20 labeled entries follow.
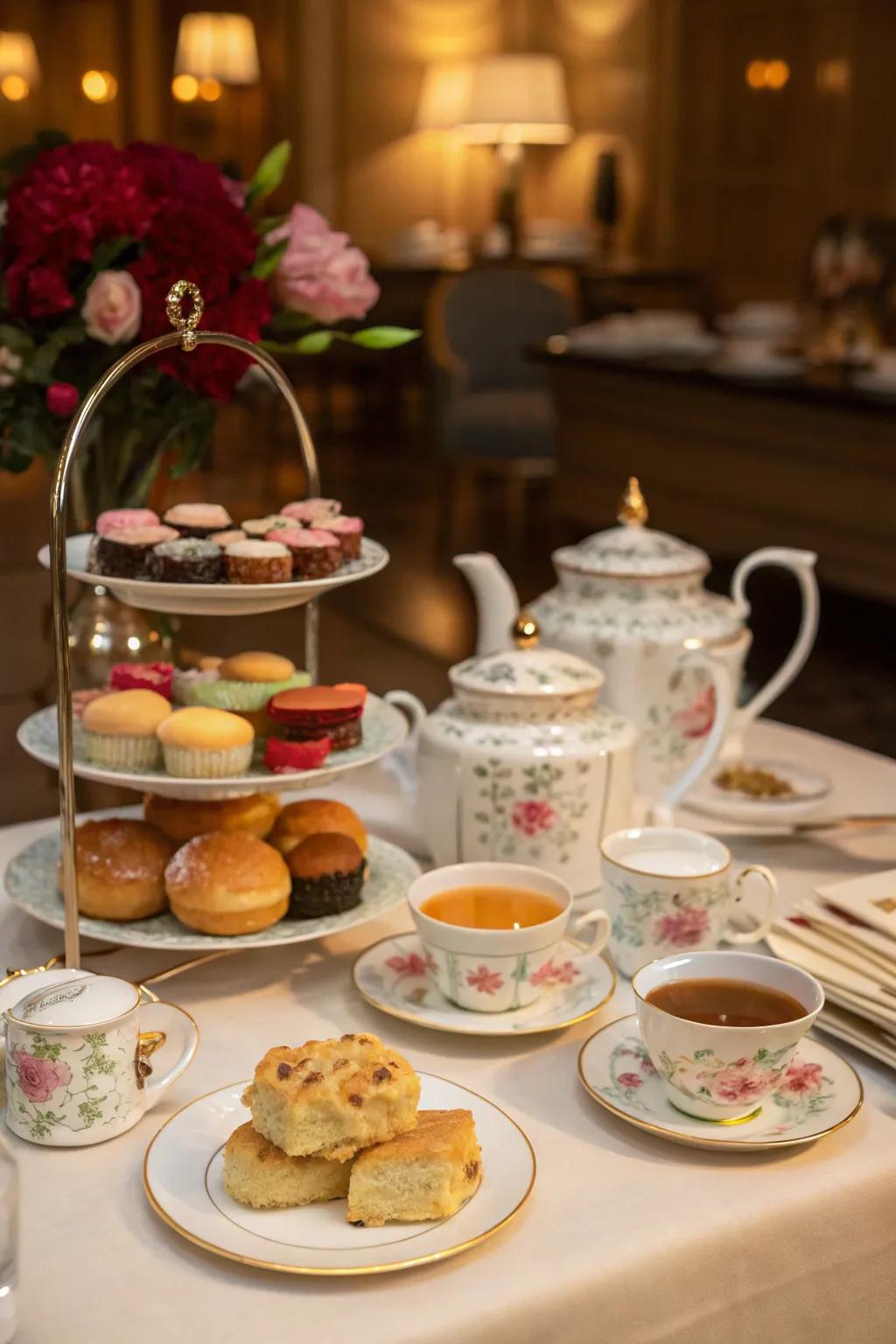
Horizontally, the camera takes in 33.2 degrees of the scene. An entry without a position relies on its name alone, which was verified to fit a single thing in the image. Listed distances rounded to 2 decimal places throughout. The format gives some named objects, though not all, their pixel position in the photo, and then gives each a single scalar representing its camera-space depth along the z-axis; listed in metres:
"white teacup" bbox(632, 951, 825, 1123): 0.81
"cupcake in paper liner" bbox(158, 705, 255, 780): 1.03
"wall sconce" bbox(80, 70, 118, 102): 8.85
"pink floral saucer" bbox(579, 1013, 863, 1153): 0.82
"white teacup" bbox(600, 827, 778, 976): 1.02
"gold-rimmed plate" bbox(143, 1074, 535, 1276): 0.71
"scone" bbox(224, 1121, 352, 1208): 0.74
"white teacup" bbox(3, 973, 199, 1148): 0.81
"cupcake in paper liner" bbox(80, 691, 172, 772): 1.06
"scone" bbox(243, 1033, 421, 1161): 0.73
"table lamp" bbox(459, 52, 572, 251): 7.39
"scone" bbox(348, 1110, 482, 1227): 0.73
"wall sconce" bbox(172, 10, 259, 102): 8.17
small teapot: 1.13
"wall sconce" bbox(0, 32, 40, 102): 8.54
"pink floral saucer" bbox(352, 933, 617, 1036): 0.94
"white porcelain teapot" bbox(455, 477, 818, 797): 1.32
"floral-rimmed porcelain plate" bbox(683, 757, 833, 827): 1.32
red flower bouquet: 1.18
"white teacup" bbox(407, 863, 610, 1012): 0.94
